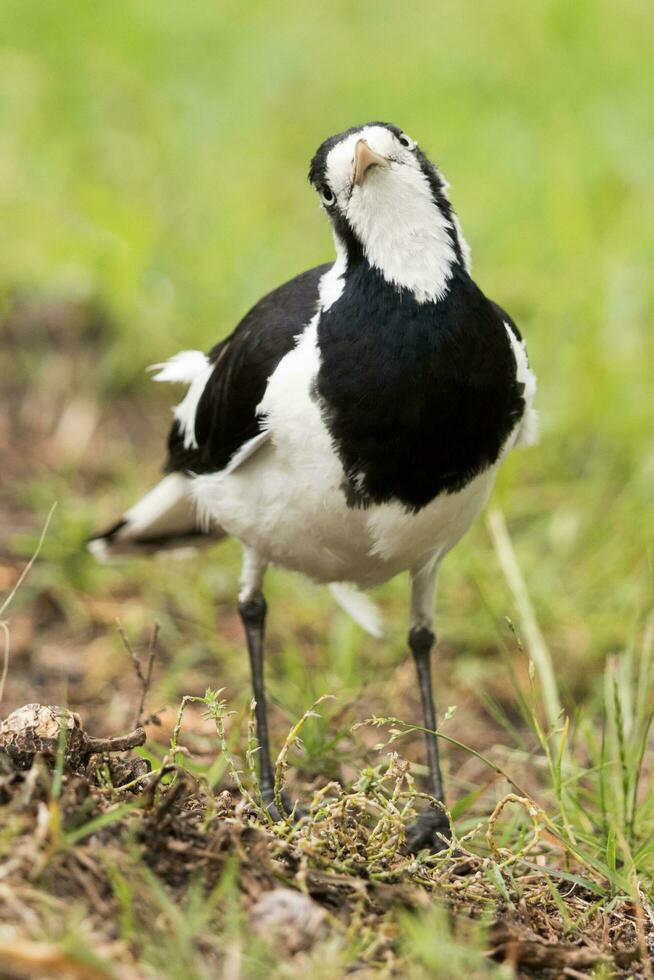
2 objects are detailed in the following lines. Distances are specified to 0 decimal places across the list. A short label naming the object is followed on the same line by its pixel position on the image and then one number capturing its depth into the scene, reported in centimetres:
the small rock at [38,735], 577
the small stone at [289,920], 490
